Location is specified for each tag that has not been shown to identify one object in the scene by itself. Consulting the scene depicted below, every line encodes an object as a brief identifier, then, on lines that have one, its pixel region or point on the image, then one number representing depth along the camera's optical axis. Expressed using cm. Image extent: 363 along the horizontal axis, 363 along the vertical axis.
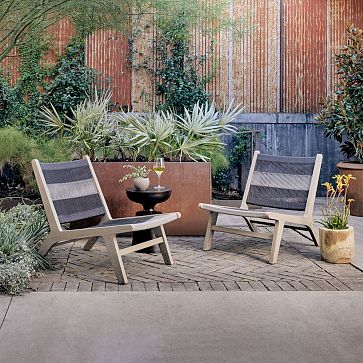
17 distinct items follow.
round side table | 495
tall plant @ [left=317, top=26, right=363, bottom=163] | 762
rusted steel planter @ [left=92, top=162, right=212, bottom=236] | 568
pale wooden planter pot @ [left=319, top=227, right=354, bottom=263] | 455
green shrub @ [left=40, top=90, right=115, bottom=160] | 597
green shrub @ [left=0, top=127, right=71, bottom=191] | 727
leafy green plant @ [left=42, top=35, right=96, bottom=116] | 961
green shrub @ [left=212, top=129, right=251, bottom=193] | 948
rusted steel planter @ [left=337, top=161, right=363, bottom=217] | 718
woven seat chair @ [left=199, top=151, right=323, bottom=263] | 496
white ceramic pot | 506
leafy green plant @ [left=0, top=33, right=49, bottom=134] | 945
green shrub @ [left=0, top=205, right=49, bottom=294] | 367
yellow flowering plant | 464
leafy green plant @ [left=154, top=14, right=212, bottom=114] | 977
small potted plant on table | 506
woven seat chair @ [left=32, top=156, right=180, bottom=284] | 402
